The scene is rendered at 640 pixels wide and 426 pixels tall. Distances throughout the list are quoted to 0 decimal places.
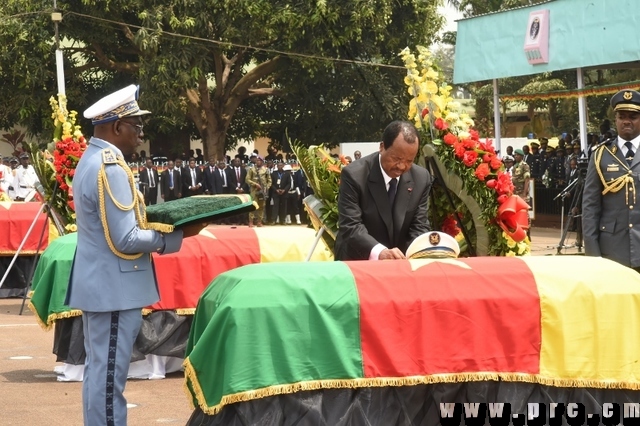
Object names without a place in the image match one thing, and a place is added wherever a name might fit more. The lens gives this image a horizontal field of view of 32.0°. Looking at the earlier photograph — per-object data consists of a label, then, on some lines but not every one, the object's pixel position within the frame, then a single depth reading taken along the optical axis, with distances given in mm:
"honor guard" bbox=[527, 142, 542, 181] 25609
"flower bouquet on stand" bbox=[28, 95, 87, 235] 12102
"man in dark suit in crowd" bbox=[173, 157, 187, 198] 31664
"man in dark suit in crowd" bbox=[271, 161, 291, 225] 31172
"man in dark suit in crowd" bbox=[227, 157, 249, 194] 31625
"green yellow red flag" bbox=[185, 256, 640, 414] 5406
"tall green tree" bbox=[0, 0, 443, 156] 31938
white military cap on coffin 6027
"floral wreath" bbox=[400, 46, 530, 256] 7152
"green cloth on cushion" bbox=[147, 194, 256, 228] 5750
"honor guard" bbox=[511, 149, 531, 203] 21922
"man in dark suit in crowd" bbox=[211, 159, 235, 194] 31578
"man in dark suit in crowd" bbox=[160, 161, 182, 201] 31484
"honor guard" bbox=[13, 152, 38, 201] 26344
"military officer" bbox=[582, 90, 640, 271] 7414
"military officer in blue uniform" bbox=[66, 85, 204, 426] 5547
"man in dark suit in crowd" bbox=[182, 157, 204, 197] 31688
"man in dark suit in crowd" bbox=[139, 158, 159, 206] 31438
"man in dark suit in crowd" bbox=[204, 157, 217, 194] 31656
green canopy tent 20797
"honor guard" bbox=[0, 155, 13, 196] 25884
